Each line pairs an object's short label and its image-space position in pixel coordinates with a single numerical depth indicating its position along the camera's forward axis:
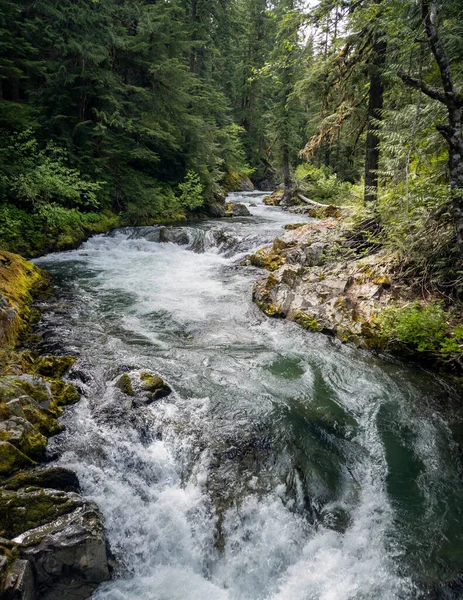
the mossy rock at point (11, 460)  3.25
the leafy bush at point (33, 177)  10.27
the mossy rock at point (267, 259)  10.90
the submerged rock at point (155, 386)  4.92
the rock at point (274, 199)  25.45
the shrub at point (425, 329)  5.31
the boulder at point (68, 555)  2.71
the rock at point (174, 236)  14.13
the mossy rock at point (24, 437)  3.50
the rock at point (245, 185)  31.93
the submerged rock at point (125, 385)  4.85
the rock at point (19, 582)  2.42
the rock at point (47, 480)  3.15
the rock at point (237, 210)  20.21
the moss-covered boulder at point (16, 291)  5.64
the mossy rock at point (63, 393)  4.53
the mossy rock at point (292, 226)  14.62
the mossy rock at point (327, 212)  14.96
